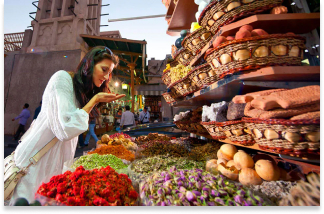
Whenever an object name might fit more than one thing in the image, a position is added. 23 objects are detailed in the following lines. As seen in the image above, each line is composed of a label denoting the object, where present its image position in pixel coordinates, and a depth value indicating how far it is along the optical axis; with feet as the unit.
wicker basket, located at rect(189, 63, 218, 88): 3.67
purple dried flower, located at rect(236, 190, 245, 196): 2.28
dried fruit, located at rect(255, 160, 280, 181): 2.96
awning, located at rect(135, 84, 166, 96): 28.73
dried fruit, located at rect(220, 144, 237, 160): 3.87
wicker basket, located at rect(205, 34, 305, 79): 2.51
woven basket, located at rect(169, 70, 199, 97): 4.77
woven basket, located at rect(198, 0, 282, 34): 3.06
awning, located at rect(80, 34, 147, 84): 20.46
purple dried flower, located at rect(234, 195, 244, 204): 2.17
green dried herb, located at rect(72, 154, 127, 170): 3.96
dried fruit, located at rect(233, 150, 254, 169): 3.28
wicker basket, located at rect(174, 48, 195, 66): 5.49
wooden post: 24.34
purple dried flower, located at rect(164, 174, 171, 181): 2.65
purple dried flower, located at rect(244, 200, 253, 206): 2.16
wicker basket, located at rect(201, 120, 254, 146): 2.86
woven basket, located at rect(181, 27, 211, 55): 4.36
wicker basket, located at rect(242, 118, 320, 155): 1.93
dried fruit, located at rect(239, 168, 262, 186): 2.90
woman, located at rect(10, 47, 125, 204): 3.37
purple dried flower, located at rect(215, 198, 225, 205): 2.15
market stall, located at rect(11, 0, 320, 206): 2.14
